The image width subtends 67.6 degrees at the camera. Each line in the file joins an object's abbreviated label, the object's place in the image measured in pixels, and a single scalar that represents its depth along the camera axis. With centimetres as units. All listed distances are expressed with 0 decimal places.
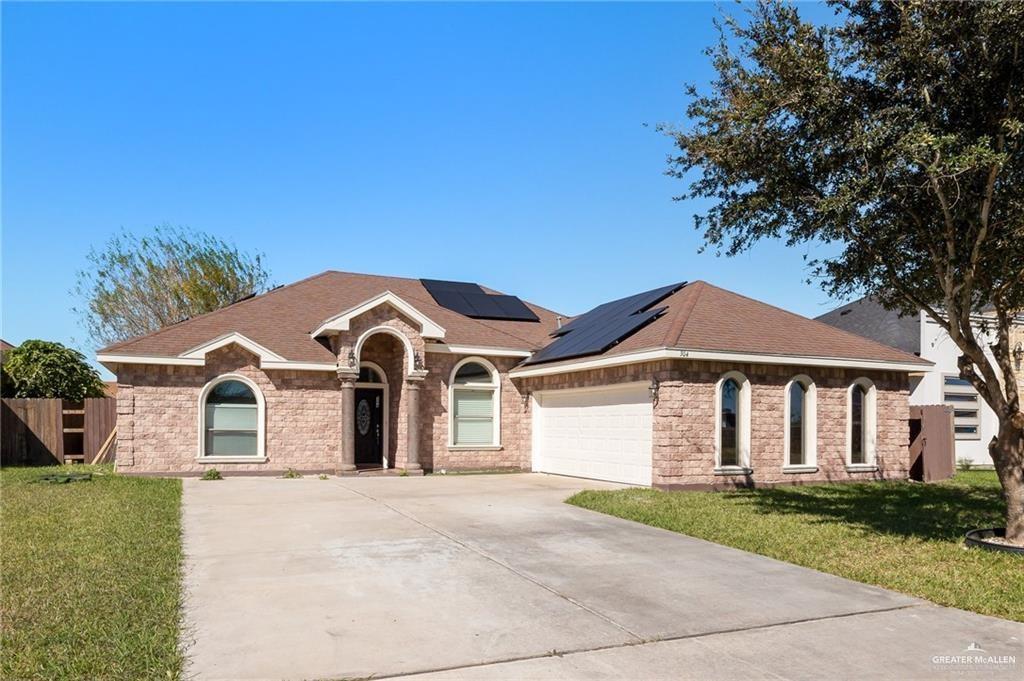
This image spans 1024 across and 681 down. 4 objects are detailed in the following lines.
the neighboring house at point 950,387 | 2562
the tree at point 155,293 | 3709
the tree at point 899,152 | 899
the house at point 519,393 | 1664
